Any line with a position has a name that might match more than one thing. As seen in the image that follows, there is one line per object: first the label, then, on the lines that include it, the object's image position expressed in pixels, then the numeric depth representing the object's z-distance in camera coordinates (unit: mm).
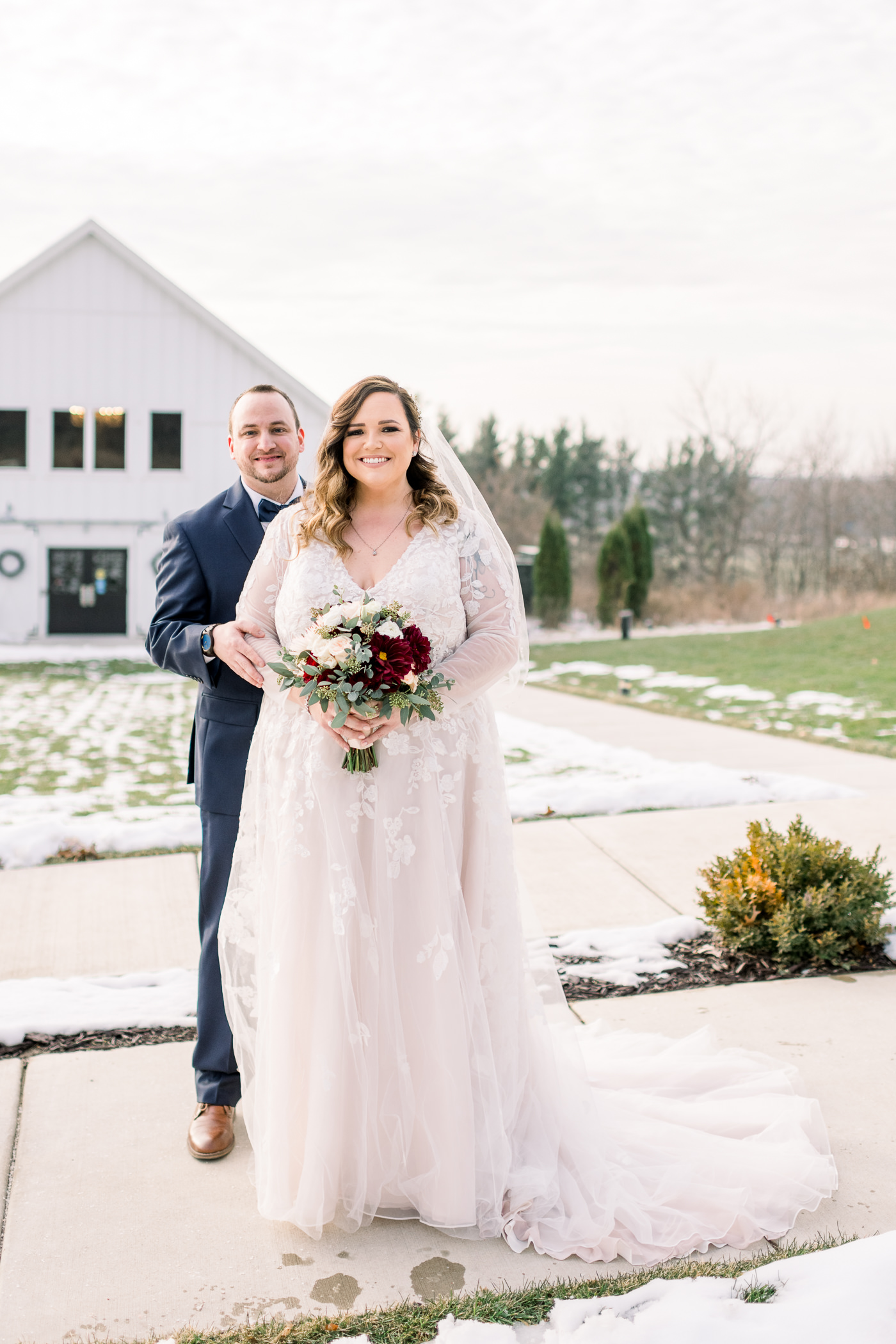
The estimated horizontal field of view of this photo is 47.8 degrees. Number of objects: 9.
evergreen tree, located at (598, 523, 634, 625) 30906
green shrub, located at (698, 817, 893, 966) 4379
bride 2686
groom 3131
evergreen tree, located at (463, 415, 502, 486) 46875
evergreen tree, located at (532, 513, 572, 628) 30297
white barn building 21922
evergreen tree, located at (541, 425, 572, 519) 49438
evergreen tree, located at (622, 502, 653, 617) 31250
